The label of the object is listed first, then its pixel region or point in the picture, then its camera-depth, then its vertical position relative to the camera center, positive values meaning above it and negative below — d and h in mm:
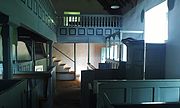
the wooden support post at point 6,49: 1674 +19
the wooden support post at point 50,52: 5272 -57
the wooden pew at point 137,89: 2076 -630
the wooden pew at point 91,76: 3537 -711
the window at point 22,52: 5581 -67
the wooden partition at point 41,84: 2555 -667
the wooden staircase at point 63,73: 7285 -1255
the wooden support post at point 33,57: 3951 -201
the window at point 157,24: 3465 +814
